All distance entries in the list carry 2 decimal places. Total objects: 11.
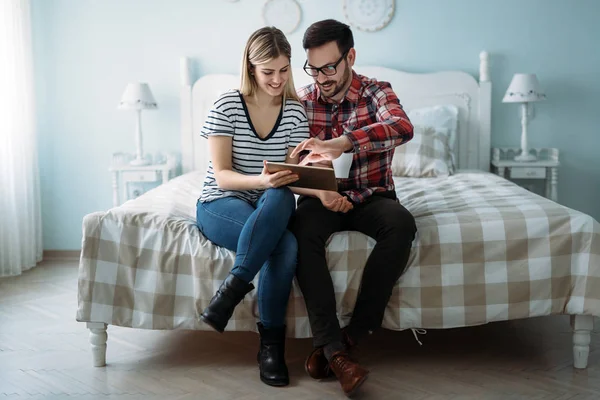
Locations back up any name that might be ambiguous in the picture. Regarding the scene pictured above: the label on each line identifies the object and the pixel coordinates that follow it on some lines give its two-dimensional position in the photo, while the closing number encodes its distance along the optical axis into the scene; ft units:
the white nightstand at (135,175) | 13.10
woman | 6.91
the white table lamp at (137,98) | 12.76
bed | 7.38
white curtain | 12.05
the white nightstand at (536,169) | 12.70
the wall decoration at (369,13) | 13.29
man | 7.04
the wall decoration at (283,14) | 13.47
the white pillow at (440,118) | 12.78
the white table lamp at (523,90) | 12.36
